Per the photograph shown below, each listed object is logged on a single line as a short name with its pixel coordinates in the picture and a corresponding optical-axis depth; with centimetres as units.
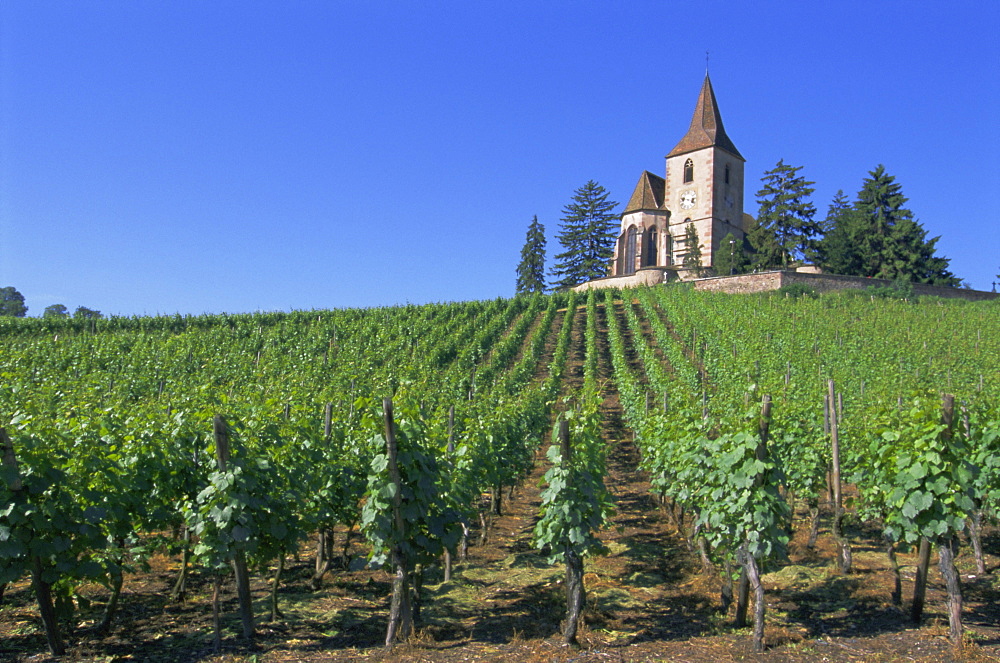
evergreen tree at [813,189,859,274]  4506
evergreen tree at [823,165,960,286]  4319
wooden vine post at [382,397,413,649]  564
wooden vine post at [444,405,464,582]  758
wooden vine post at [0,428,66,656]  496
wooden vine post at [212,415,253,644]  558
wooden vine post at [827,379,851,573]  777
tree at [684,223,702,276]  4906
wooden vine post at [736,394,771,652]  572
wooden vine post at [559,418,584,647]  577
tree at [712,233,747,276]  4775
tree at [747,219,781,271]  4641
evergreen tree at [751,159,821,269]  4638
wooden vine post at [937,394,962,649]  574
